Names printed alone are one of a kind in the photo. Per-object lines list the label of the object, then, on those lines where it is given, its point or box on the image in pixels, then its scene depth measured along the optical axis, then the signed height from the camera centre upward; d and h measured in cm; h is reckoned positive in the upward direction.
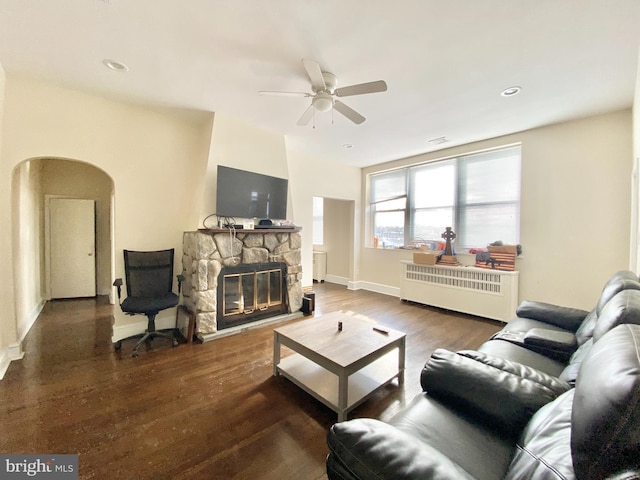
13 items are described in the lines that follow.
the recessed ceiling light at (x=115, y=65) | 226 +147
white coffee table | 186 -94
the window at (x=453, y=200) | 399 +61
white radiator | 371 -85
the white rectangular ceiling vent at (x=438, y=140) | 404 +148
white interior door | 451 -29
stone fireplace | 310 -58
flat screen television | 331 +51
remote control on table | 235 -86
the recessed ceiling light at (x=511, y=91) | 262 +147
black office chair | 281 -65
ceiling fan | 205 +121
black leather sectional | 57 -68
